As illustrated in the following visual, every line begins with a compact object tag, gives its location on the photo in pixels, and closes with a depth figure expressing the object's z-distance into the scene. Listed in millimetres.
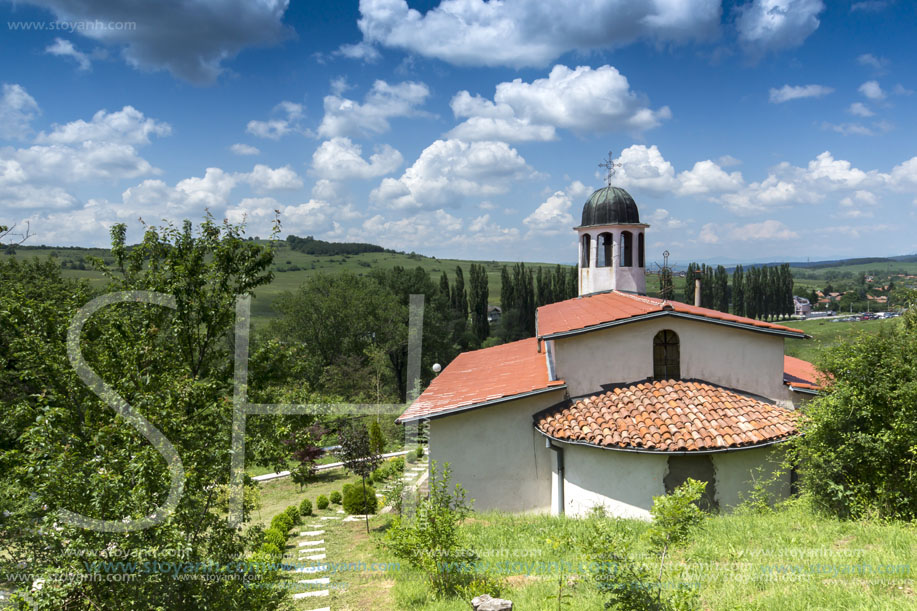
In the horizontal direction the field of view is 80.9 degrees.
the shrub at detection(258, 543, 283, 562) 12345
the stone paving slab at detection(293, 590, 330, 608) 9984
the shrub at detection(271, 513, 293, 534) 14930
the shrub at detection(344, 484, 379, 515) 18156
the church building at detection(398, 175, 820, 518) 12477
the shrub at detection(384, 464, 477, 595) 8555
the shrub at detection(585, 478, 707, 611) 5689
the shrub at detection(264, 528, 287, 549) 13469
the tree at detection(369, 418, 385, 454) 22805
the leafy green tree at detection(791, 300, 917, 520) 9375
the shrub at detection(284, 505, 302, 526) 17078
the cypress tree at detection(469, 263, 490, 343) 74688
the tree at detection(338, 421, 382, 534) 17047
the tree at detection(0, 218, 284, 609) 5262
